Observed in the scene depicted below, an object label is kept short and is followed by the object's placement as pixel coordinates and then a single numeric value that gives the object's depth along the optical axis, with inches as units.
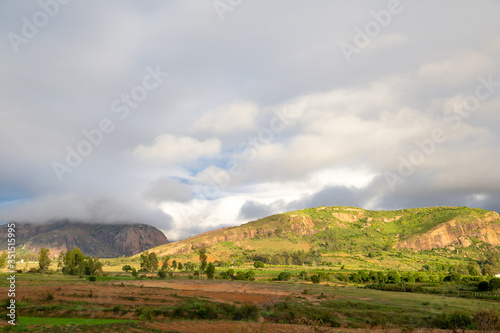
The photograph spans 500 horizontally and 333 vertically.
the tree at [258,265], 6589.6
